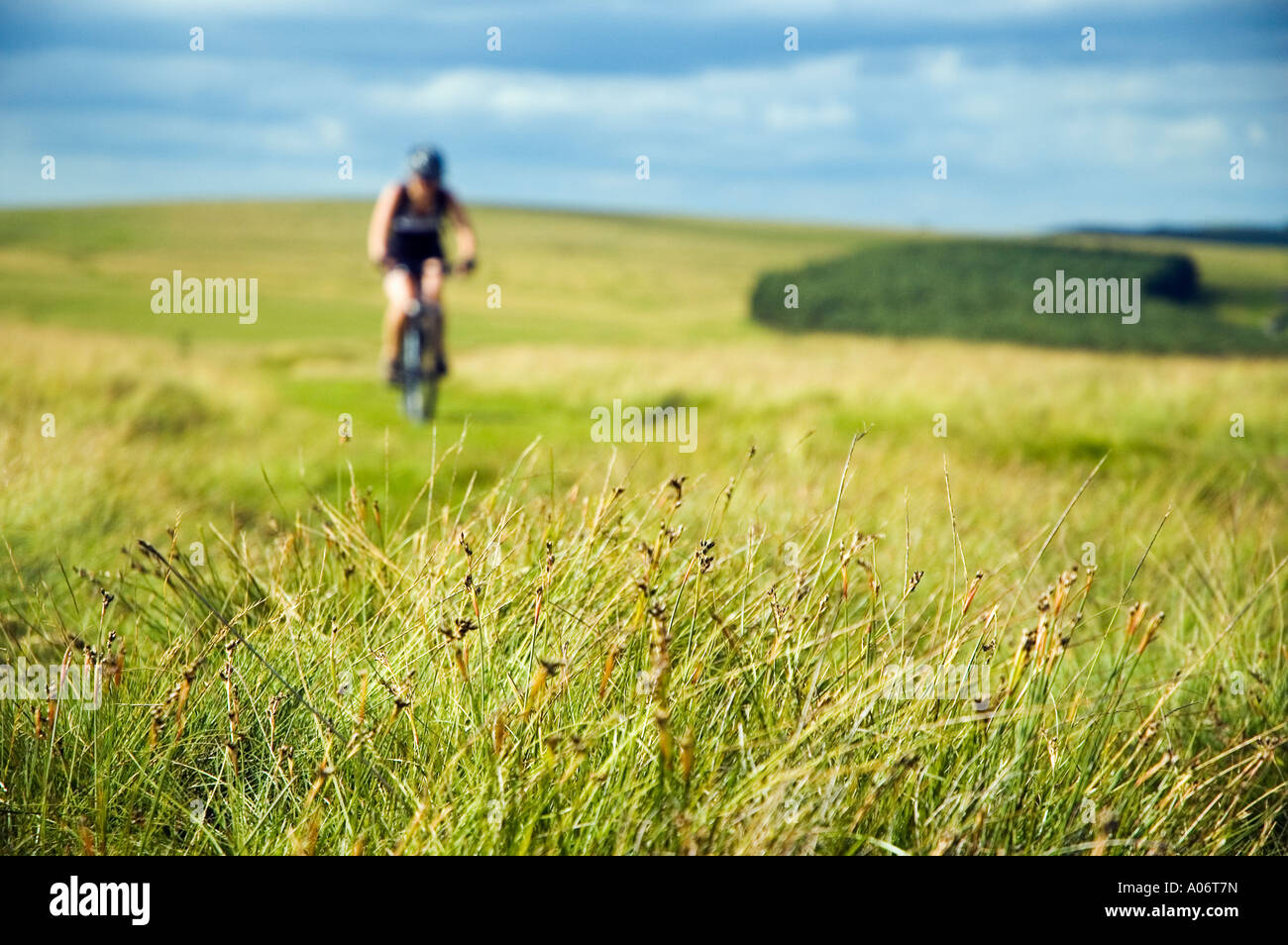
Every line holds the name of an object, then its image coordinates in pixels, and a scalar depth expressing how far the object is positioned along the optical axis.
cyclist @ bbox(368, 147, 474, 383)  9.24
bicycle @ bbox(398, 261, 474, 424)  9.60
